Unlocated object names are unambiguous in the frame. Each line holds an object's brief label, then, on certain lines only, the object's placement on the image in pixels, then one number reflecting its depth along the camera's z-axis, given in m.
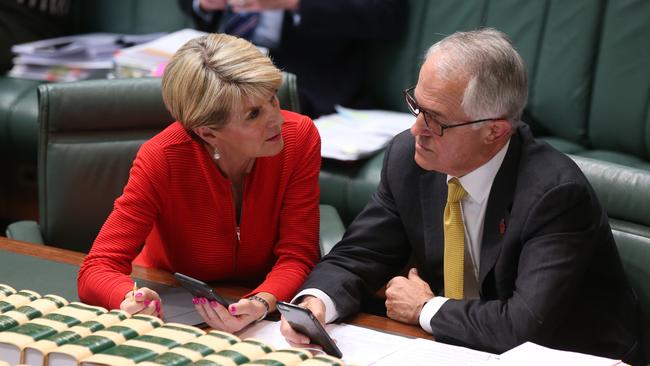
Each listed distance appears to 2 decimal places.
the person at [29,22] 8.75
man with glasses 6.03
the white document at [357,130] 7.37
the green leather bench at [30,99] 8.06
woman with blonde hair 6.22
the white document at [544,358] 5.76
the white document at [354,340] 5.90
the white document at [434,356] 5.86
